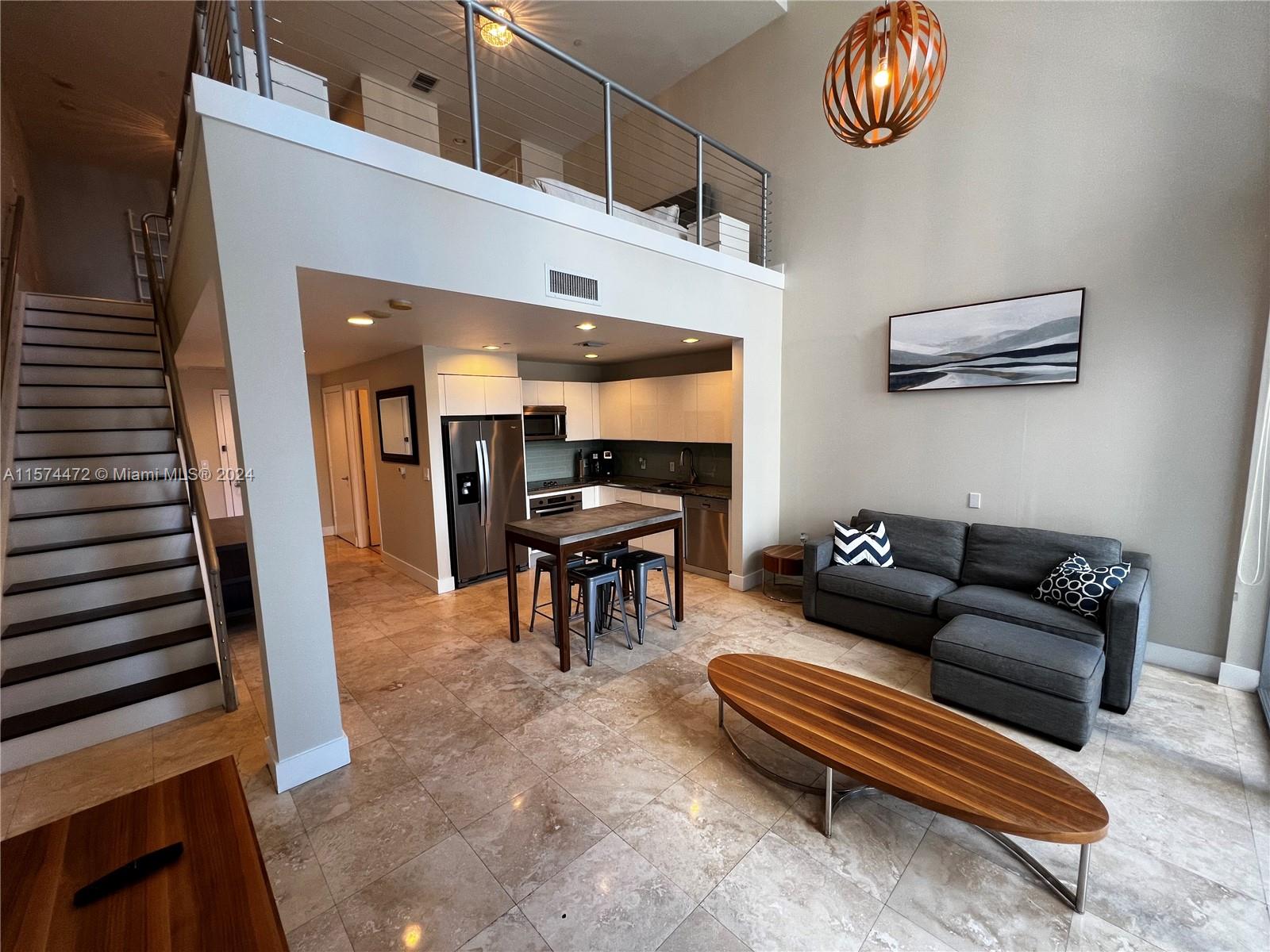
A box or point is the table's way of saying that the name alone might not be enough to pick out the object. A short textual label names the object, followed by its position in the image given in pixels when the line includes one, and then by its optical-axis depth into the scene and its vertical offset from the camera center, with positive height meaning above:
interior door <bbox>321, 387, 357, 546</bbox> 6.65 -0.45
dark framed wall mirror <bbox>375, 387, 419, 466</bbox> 4.91 +0.06
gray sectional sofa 2.72 -1.15
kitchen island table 3.28 -0.74
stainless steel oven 5.64 -0.88
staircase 2.78 -0.83
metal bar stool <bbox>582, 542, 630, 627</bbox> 3.82 -1.00
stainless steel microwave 5.78 +0.07
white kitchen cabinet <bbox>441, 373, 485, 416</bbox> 4.81 +0.35
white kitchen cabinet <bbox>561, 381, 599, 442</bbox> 6.18 +0.22
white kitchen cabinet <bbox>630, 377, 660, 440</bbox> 5.82 +0.21
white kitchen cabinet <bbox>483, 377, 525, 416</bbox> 5.14 +0.35
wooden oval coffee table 1.63 -1.27
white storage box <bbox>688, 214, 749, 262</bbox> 4.54 +1.76
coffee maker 6.79 -0.48
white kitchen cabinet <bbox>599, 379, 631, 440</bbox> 6.15 +0.21
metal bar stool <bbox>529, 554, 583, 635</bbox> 3.65 -1.07
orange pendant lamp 1.77 +1.28
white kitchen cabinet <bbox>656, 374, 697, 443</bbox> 5.41 +0.18
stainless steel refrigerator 4.89 -0.59
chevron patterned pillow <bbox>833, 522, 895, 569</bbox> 3.94 -0.99
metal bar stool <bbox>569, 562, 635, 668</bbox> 3.39 -1.13
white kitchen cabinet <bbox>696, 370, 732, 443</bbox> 5.11 +0.18
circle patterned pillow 2.91 -1.01
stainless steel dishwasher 5.07 -1.11
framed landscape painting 3.35 +0.54
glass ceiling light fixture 3.80 +3.09
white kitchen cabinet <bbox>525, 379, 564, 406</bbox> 5.86 +0.42
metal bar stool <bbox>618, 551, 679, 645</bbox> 3.74 -1.10
